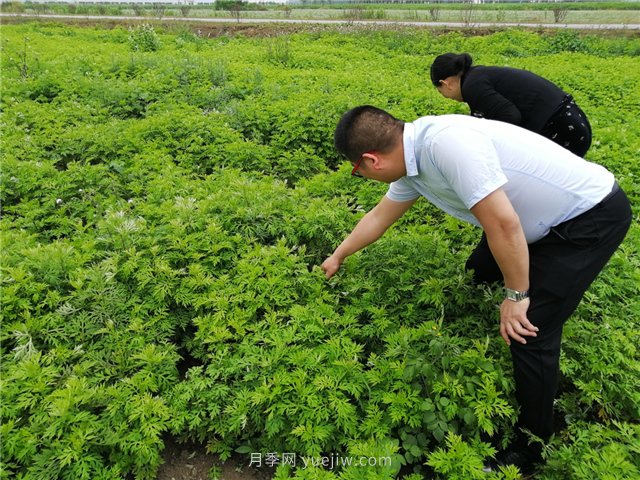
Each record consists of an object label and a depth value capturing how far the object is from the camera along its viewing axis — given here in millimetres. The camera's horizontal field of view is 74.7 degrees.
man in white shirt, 2027
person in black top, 3623
